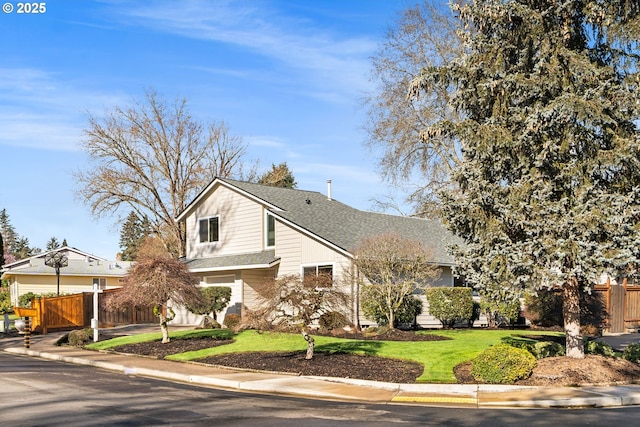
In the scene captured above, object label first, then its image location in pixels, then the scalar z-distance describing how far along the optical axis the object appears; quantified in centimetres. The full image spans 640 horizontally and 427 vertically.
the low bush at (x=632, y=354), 1684
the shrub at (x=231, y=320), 2746
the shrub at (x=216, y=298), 2892
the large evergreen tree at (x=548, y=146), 1488
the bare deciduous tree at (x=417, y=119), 3706
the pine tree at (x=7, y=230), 14350
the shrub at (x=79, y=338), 2546
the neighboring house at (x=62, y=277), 4766
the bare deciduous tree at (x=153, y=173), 4384
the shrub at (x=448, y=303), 2686
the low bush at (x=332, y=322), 2344
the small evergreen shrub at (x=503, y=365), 1474
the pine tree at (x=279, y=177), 5729
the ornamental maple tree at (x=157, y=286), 2223
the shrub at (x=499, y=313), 2712
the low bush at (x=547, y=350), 1683
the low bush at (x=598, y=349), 1736
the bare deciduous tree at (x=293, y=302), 1788
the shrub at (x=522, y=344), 1695
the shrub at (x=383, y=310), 2464
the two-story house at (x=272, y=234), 2720
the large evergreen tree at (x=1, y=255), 4329
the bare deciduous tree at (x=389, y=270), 2419
